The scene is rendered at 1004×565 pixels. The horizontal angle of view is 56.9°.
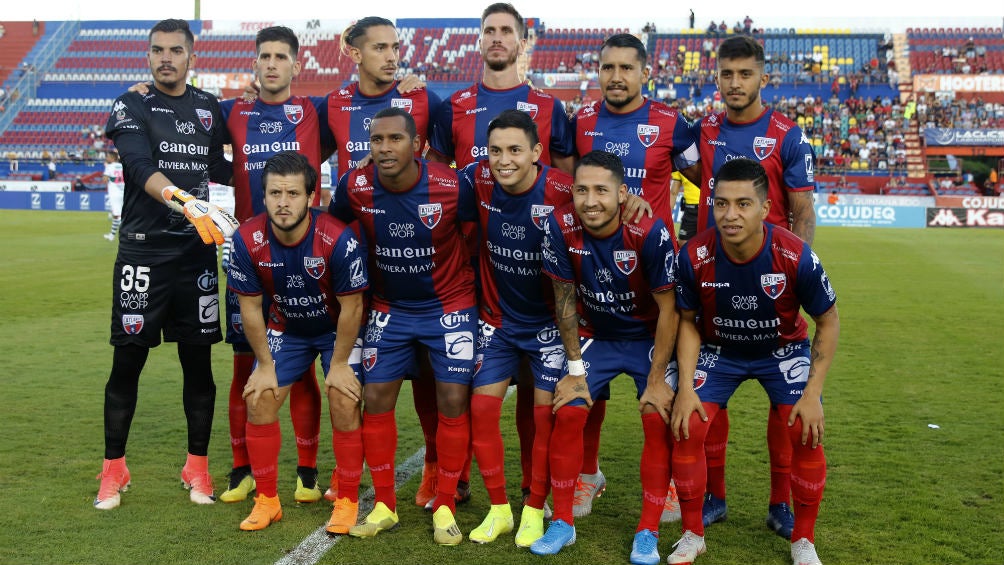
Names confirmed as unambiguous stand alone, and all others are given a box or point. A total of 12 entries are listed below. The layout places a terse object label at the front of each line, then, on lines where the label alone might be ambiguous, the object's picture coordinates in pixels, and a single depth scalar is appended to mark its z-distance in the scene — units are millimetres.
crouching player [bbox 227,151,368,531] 4754
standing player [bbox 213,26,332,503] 5273
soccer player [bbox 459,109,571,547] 4695
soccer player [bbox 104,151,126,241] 19531
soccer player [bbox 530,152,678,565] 4527
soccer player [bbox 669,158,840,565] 4352
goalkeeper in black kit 5258
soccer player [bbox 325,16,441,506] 5414
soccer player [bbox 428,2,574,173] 5281
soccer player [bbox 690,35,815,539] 4926
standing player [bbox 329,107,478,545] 4805
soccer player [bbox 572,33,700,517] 5141
